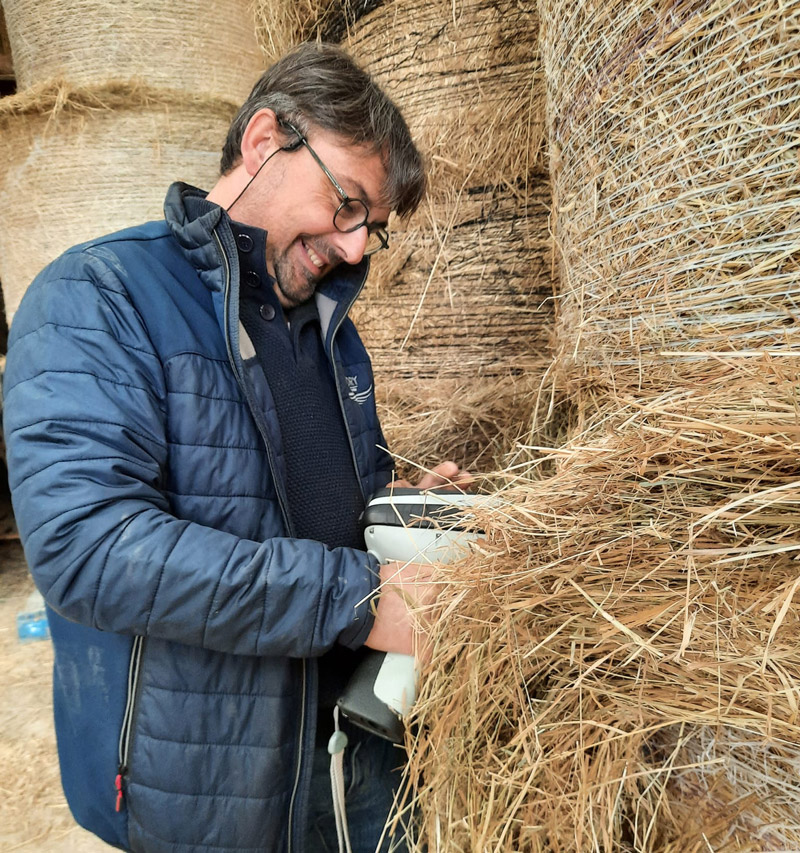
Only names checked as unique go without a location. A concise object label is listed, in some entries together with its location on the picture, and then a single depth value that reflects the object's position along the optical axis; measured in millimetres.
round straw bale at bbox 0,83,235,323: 2094
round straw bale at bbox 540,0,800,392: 603
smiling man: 628
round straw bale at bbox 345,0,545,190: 1402
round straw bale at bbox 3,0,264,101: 2033
